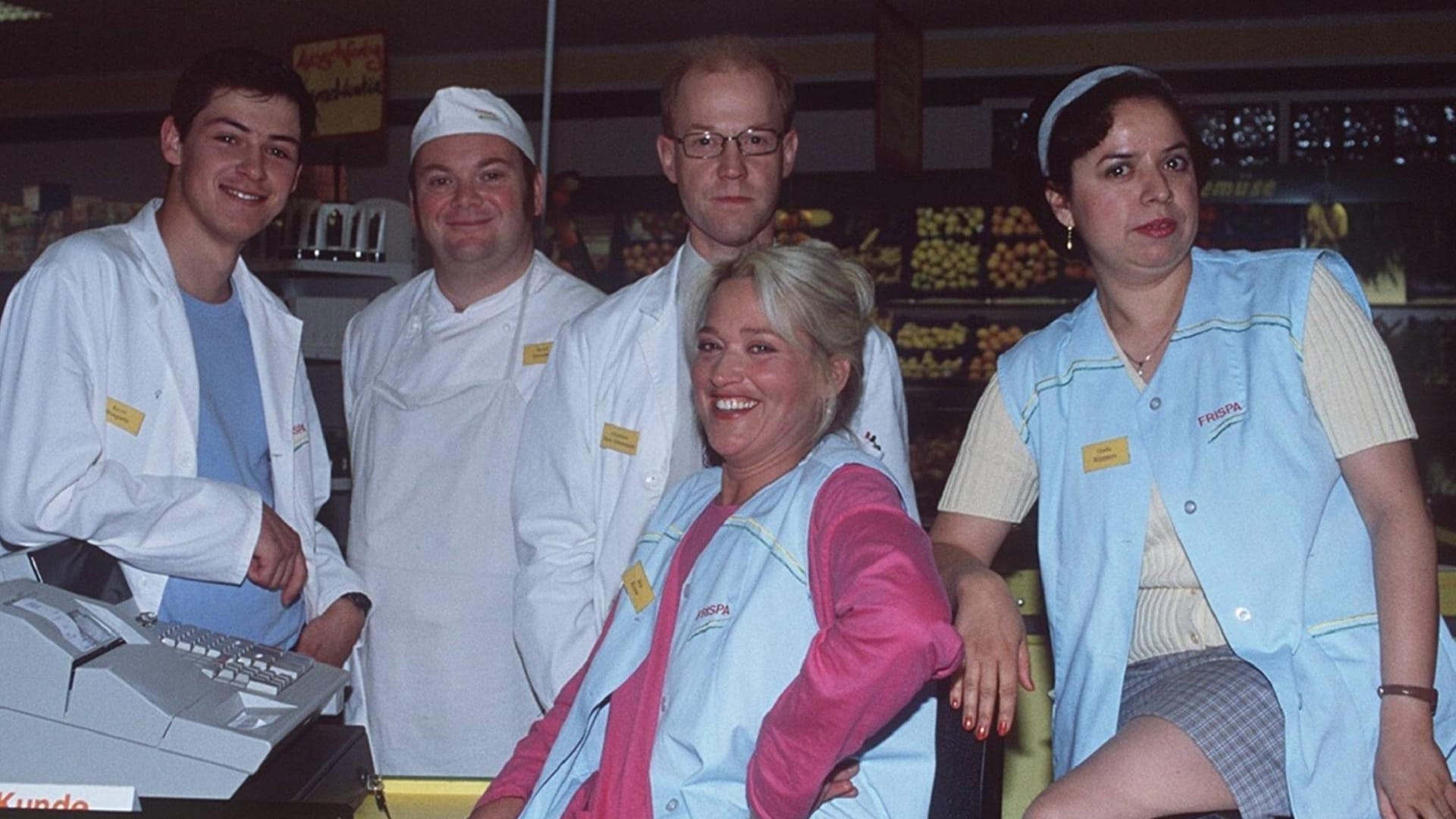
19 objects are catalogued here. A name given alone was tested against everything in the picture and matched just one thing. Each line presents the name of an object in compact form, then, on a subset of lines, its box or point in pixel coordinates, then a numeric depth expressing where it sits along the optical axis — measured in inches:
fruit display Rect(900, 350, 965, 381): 256.4
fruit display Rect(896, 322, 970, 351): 256.5
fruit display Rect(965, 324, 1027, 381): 252.4
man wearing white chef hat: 117.5
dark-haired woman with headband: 73.7
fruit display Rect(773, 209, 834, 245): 261.1
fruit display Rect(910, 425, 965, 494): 251.0
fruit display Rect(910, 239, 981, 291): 255.3
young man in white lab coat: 91.2
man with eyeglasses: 101.3
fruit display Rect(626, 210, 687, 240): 269.9
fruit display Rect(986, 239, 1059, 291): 253.6
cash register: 64.1
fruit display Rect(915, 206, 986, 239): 255.9
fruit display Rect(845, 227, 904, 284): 256.7
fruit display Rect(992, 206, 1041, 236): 252.5
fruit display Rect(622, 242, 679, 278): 268.4
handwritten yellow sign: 216.8
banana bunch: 247.0
